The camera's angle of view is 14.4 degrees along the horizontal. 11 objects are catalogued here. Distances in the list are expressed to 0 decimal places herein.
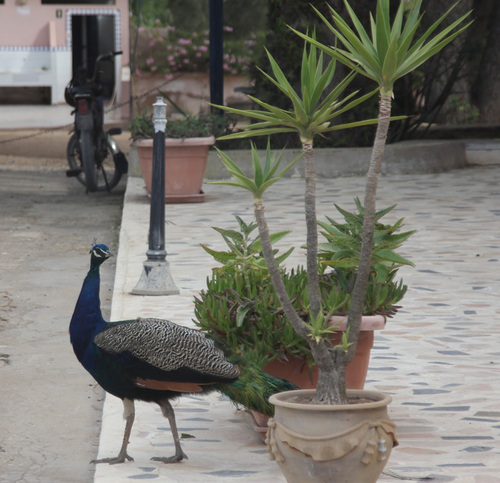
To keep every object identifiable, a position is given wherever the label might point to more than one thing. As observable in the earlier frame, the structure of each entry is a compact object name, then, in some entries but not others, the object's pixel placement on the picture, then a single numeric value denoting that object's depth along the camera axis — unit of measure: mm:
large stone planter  6884
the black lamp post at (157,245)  14347
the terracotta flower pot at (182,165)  22586
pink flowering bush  53412
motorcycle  25547
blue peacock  8010
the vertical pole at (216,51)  27207
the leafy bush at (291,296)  8568
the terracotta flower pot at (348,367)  8675
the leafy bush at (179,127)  22801
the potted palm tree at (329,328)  6898
